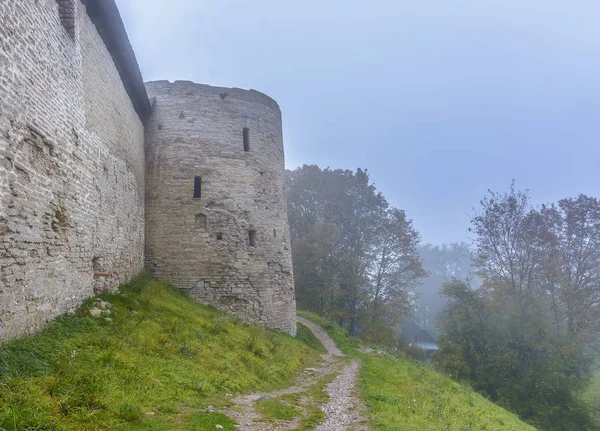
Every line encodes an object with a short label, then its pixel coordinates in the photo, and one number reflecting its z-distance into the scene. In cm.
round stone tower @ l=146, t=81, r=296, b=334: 1434
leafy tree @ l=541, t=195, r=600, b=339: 1836
